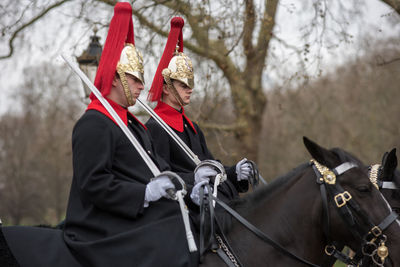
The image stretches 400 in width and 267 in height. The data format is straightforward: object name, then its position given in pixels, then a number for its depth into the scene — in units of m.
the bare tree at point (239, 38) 9.36
